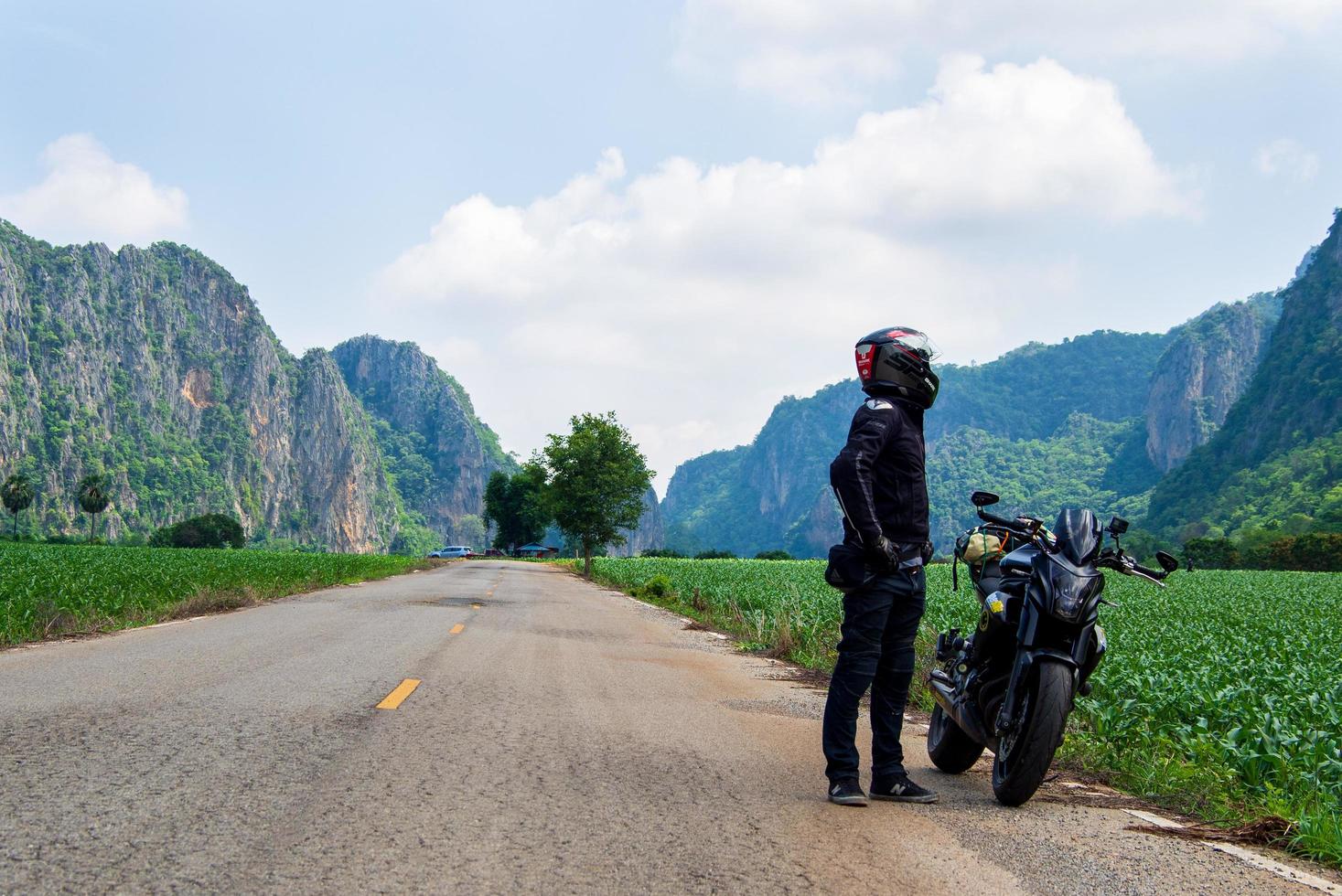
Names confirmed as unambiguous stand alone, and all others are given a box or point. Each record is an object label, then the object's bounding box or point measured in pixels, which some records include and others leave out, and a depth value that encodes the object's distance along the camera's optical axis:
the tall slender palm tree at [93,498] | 94.38
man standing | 4.68
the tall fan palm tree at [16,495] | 86.62
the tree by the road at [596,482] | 47.22
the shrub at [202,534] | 92.81
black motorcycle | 4.45
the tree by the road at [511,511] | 106.19
